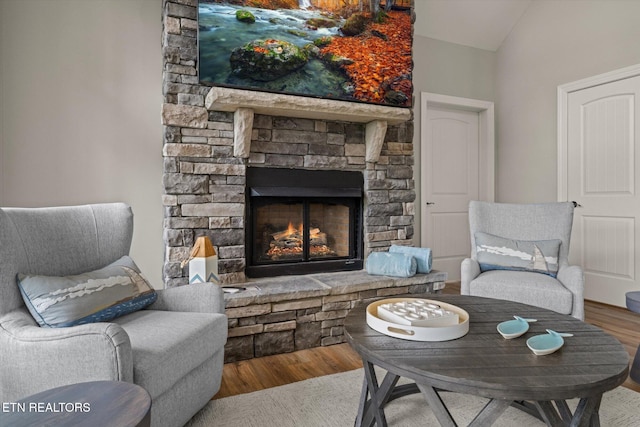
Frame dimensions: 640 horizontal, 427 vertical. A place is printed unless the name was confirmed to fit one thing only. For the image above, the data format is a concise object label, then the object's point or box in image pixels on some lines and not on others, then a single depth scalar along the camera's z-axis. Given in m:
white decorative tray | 1.32
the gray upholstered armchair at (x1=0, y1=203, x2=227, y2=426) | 1.23
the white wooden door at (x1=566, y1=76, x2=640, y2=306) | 3.36
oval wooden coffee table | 1.05
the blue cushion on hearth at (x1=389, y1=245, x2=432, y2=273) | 2.94
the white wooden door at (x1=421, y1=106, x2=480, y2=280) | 4.25
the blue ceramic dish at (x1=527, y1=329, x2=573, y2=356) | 1.22
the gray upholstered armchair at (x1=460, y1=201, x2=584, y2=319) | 2.29
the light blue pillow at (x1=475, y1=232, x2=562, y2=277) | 2.59
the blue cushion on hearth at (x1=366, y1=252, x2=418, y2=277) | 2.85
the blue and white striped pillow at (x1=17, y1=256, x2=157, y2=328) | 1.44
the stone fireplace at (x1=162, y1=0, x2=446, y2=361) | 2.52
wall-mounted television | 2.60
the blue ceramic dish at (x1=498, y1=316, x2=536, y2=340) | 1.36
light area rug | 1.66
